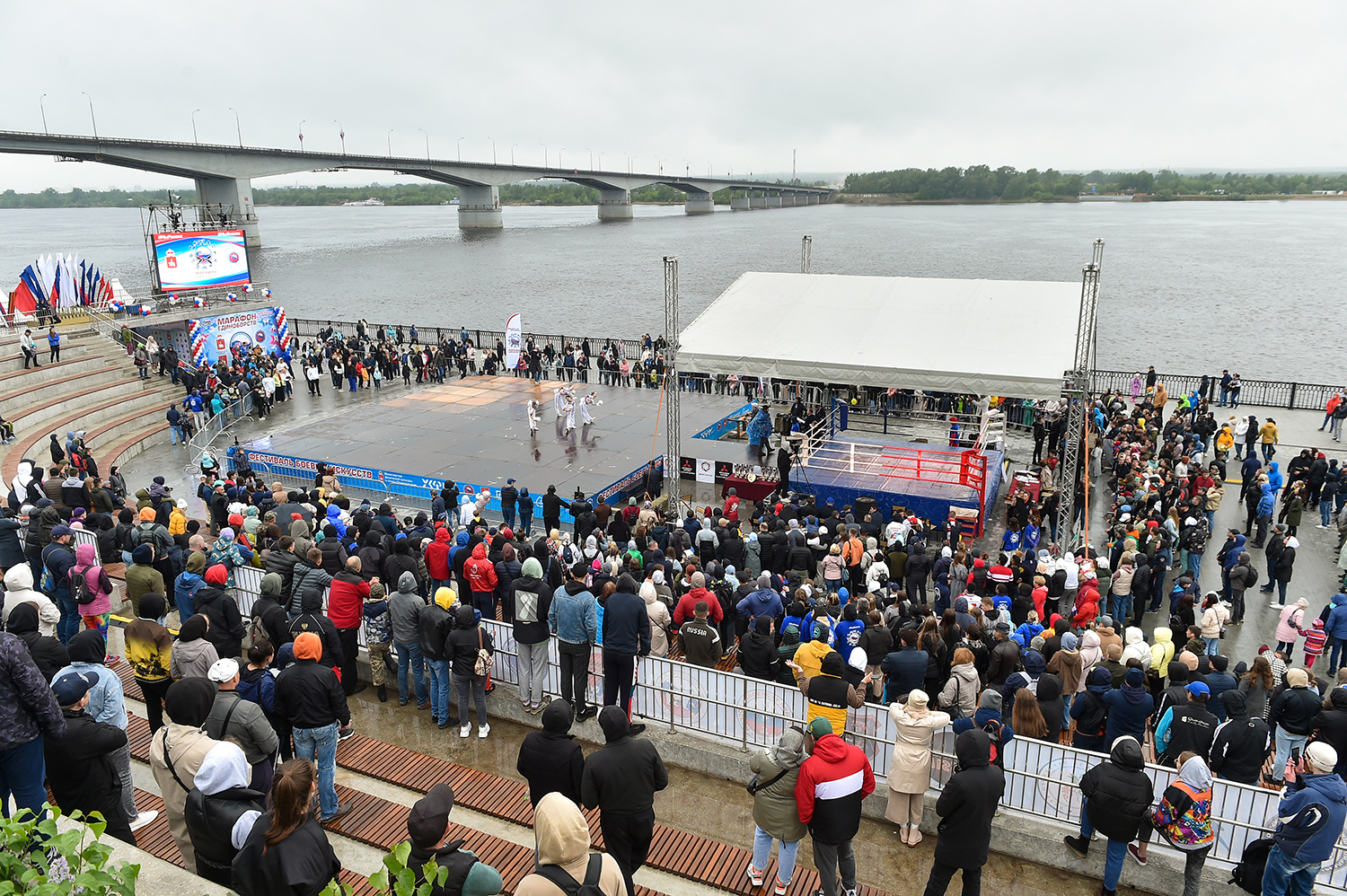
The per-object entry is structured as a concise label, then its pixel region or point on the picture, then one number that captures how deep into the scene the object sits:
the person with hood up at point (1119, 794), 5.77
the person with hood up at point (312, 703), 6.30
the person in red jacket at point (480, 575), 9.41
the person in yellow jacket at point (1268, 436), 20.12
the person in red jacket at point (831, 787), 5.47
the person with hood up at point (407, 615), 8.00
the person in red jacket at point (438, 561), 10.66
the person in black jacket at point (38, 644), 6.33
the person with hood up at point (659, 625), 9.15
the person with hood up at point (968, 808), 5.48
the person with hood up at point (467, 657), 7.55
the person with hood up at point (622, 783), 5.30
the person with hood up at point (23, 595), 7.63
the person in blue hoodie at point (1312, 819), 5.48
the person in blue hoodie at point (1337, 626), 10.92
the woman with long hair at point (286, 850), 4.21
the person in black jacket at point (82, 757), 5.44
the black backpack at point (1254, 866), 5.86
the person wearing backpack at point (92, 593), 9.30
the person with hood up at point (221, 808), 4.85
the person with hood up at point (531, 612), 7.94
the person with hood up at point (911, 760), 6.39
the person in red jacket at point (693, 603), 9.10
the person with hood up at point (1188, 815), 5.87
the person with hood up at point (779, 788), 5.60
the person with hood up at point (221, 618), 7.96
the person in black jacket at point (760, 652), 8.13
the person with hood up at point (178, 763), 5.22
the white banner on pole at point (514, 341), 29.53
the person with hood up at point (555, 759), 5.55
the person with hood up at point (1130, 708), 7.20
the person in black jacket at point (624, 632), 7.73
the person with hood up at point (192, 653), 6.80
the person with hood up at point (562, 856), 4.09
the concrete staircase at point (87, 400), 22.25
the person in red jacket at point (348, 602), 8.41
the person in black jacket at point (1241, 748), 6.87
